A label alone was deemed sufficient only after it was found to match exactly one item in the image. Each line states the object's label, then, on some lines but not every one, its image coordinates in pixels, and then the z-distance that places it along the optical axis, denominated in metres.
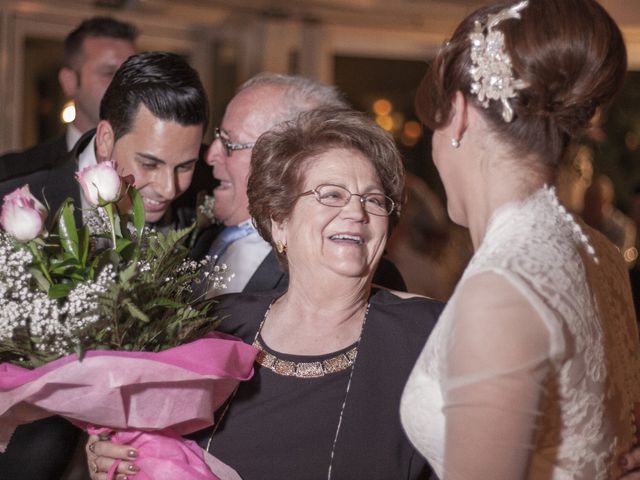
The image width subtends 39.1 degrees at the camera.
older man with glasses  3.17
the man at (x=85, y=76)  4.48
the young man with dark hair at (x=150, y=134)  3.09
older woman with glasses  2.24
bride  1.45
